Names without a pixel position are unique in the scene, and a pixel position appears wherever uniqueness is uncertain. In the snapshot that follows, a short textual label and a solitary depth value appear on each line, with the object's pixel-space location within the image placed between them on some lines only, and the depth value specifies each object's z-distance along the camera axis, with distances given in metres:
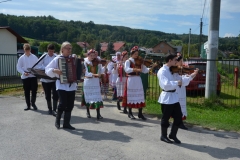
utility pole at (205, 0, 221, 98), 10.07
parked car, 11.32
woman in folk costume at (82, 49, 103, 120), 7.78
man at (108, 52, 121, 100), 10.91
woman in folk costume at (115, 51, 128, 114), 8.94
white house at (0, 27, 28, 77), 23.08
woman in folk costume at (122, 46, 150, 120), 7.82
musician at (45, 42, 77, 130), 6.62
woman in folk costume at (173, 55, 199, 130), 6.46
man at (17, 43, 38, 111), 8.85
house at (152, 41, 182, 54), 69.64
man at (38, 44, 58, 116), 8.35
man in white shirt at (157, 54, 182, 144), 5.65
